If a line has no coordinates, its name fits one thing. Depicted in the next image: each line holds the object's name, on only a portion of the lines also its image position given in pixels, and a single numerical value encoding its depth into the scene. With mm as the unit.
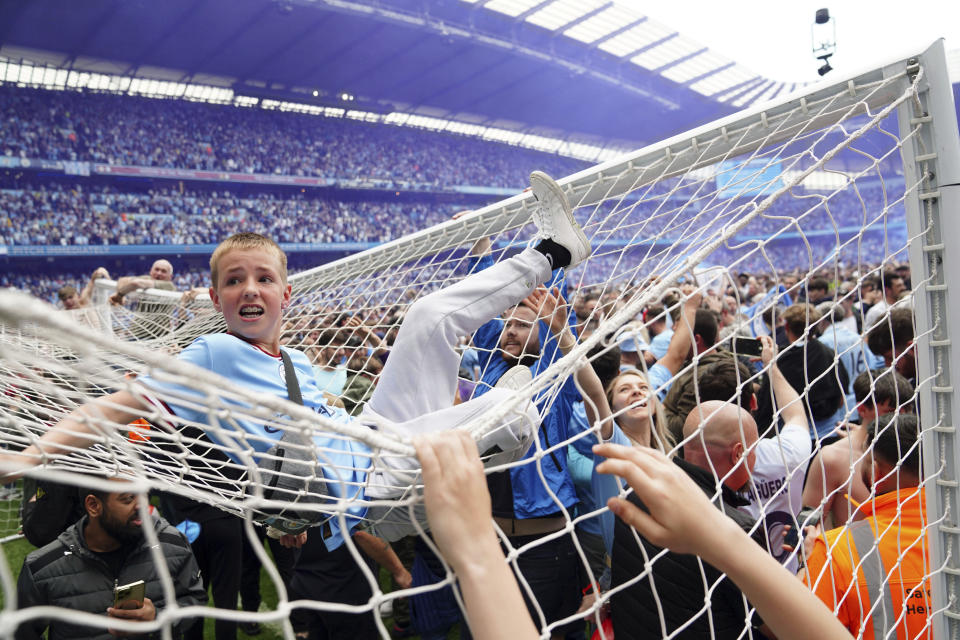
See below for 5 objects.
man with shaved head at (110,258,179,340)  4332
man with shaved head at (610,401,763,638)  1322
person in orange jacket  1359
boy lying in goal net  1330
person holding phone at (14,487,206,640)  1866
